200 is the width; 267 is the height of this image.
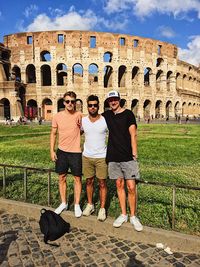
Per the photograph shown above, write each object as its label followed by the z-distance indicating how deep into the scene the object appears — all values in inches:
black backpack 146.6
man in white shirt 155.3
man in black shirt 148.3
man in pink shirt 163.8
